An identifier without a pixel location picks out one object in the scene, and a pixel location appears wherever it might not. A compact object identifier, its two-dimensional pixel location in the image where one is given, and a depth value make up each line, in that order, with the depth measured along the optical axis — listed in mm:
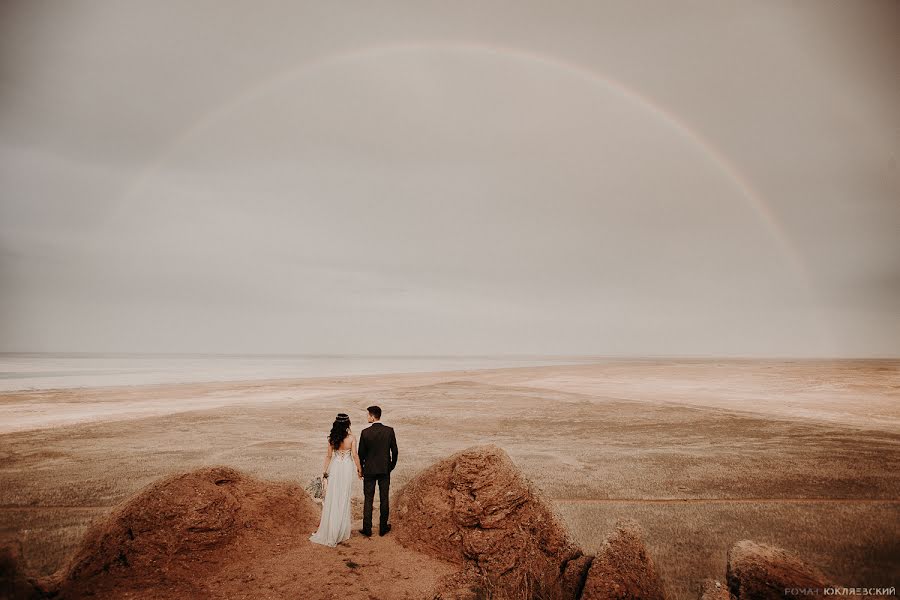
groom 8234
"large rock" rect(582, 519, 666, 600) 5734
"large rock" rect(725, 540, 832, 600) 5020
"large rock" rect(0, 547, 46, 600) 5426
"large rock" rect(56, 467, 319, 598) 6160
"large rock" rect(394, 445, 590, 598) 6688
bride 7582
